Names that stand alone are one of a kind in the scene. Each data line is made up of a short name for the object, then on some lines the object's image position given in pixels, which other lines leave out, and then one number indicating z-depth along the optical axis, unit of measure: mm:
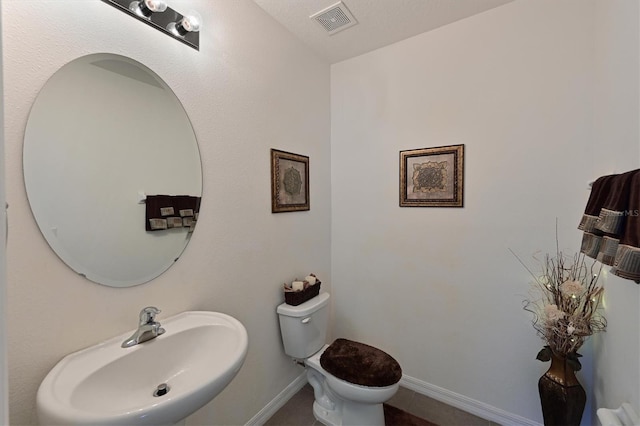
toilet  1432
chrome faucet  1002
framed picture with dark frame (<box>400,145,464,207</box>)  1742
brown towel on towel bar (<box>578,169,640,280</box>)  765
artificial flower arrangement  1245
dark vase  1260
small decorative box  1727
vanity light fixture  1049
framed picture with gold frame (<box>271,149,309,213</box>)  1720
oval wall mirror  887
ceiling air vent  1586
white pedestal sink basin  708
